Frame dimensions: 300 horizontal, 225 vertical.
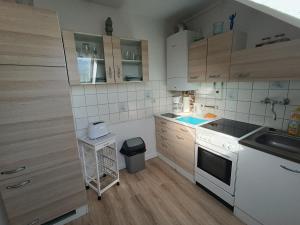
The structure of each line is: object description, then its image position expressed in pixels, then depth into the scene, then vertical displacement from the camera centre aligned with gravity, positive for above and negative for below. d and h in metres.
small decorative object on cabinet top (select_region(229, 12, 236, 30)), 1.75 +0.74
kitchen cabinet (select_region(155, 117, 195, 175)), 2.04 -0.89
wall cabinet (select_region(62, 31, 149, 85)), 1.72 +0.37
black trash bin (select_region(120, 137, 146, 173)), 2.26 -1.03
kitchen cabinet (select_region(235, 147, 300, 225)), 1.13 -0.90
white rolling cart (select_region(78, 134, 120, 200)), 1.84 -1.12
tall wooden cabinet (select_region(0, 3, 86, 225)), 1.16 -0.27
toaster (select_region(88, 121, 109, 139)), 1.88 -0.55
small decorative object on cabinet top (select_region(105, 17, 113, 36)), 1.91 +0.76
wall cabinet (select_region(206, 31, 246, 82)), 1.67 +0.37
